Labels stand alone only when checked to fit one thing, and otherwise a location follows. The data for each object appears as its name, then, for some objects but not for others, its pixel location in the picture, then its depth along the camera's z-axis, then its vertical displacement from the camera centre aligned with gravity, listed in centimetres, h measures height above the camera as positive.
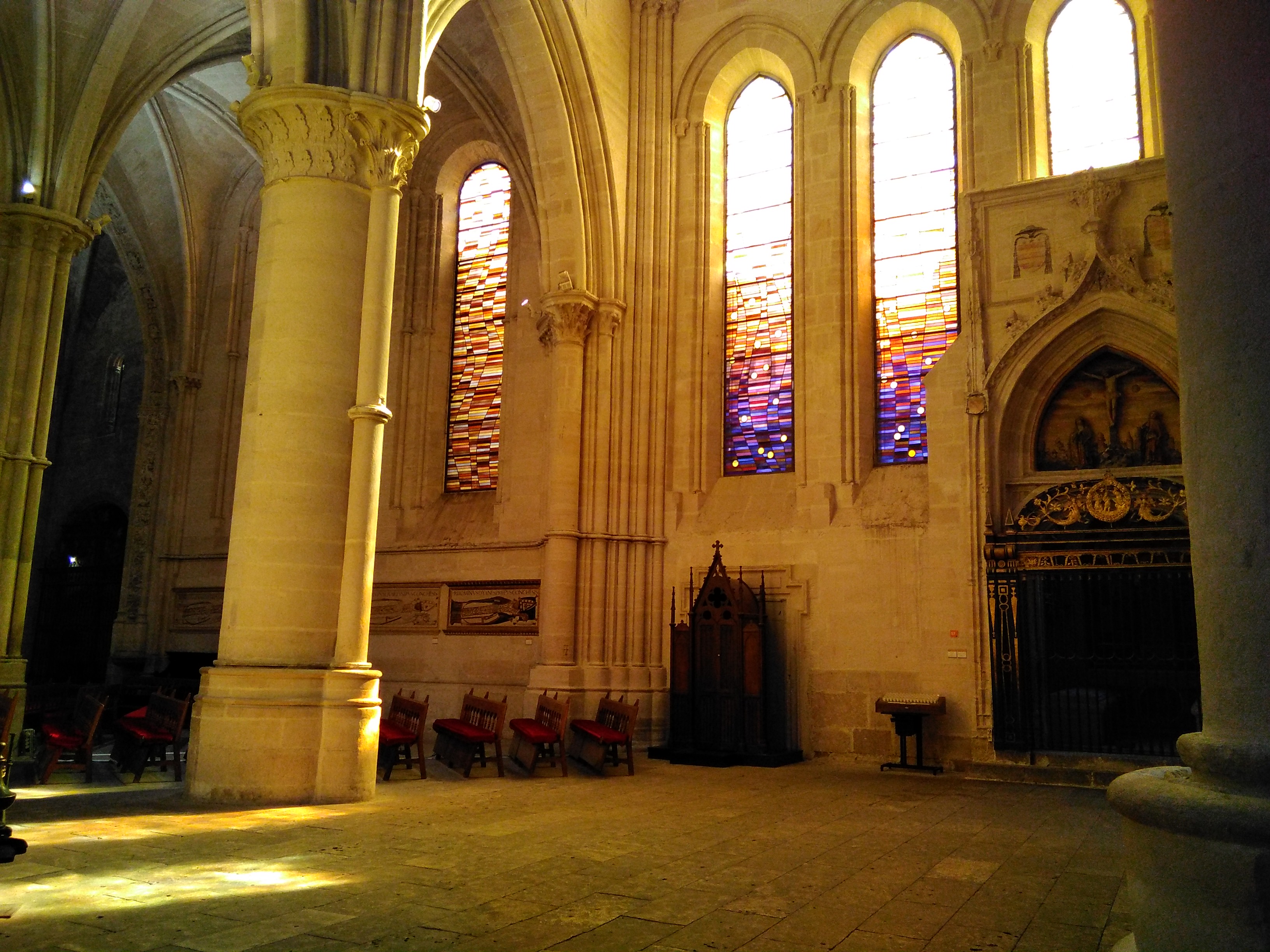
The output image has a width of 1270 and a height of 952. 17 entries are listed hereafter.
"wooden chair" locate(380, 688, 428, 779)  1024 -72
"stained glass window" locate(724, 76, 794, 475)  1485 +523
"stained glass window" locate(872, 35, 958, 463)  1391 +563
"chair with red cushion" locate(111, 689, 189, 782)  978 -76
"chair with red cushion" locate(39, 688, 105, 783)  968 -81
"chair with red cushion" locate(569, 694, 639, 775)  1122 -77
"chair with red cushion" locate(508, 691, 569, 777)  1091 -76
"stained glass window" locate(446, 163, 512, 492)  1706 +513
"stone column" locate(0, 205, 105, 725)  1256 +322
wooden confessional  1295 -23
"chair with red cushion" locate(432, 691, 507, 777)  1062 -75
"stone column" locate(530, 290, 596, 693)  1412 +217
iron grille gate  1112 +43
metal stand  1195 -69
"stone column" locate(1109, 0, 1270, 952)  278 +50
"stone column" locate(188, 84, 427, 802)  848 +156
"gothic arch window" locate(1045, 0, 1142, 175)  1338 +718
